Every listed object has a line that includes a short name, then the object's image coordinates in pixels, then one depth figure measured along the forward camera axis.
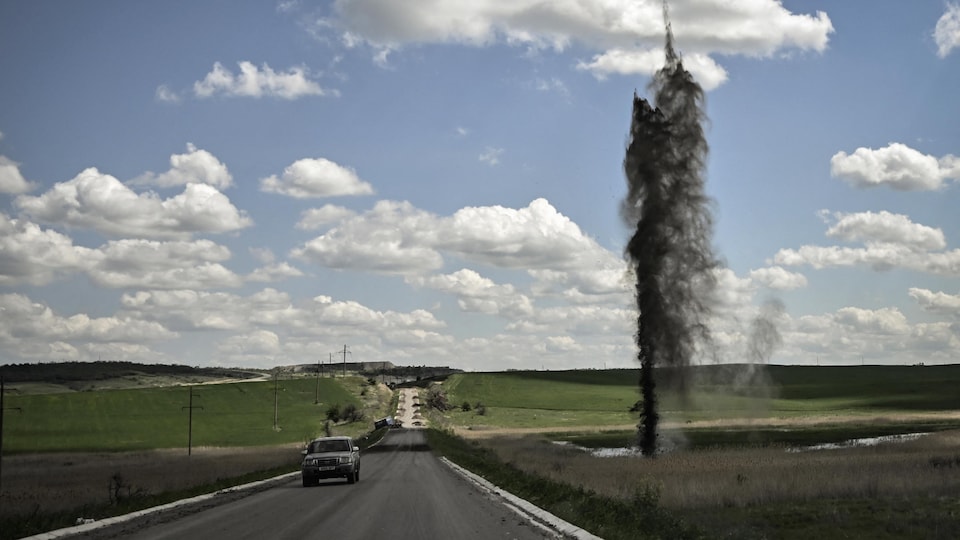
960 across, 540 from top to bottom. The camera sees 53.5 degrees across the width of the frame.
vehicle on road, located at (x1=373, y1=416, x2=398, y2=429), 152.00
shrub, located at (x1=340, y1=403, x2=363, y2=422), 168.90
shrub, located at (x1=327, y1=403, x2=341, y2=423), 164.99
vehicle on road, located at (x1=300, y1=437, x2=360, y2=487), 41.50
